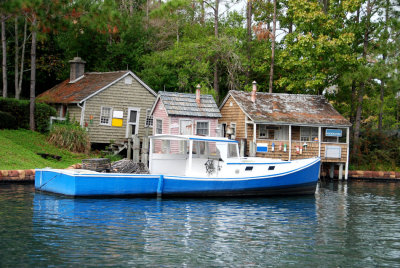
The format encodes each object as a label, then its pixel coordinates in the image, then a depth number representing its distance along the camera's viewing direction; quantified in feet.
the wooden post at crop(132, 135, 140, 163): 101.40
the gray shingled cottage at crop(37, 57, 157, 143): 118.42
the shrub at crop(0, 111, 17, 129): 108.49
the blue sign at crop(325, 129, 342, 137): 117.60
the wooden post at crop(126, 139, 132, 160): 111.34
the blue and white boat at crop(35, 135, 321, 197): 72.64
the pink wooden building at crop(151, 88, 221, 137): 110.32
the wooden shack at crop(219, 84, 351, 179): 112.16
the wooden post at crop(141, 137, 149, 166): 96.53
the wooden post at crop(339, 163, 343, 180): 119.22
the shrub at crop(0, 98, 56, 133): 112.78
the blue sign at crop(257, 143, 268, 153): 110.22
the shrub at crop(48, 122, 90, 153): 107.04
